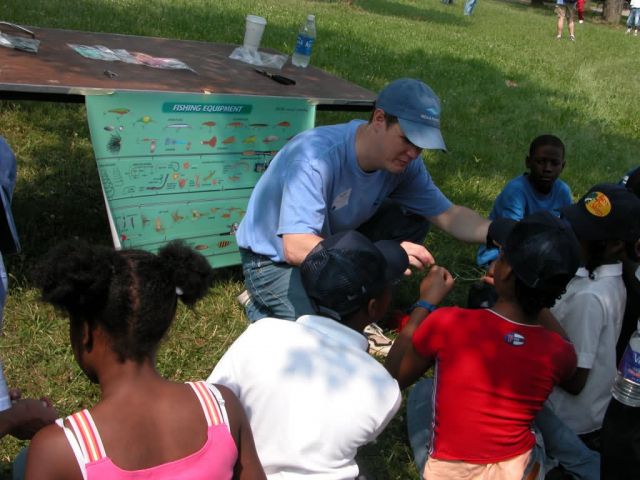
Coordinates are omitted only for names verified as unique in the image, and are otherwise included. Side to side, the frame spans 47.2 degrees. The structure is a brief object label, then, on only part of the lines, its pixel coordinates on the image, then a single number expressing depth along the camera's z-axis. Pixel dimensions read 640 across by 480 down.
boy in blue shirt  4.36
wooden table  3.51
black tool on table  4.63
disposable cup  5.07
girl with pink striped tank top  1.62
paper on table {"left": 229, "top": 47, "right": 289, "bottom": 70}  5.10
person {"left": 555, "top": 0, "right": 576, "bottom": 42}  18.72
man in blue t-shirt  3.12
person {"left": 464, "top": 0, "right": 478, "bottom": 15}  21.89
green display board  3.80
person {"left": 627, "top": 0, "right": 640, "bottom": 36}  23.84
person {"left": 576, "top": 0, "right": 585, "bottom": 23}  24.11
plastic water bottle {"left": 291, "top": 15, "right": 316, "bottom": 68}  5.23
